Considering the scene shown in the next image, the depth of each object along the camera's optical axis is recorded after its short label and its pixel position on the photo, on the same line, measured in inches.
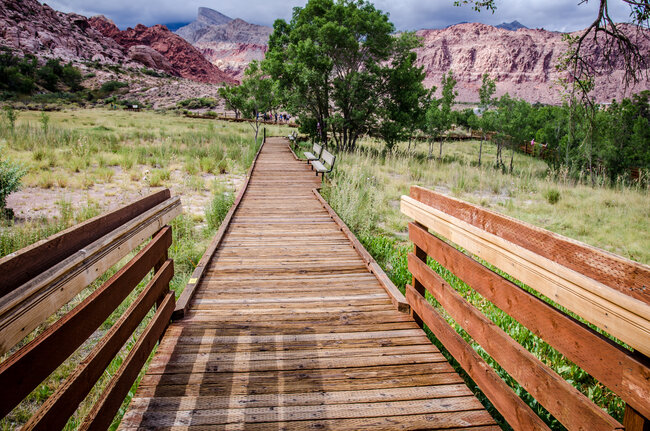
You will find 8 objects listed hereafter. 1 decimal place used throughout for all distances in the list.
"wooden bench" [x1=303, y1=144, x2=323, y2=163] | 502.1
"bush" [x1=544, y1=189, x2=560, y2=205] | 407.2
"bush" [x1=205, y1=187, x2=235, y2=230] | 258.2
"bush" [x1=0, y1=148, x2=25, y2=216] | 258.4
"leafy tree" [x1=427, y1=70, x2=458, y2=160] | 962.5
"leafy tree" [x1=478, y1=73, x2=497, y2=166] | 1370.4
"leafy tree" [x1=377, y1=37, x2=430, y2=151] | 673.6
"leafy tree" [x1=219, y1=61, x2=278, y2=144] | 794.2
